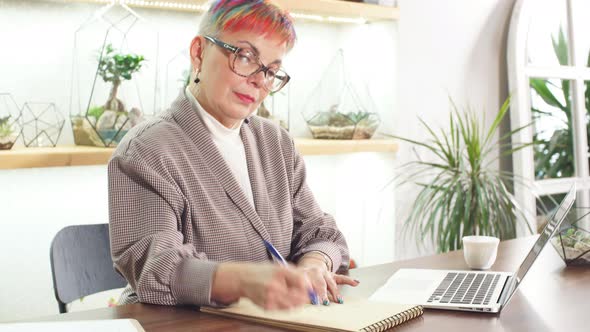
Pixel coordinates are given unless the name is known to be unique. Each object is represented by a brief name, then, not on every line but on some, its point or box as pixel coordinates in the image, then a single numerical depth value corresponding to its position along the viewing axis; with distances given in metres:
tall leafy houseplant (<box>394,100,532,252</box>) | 3.63
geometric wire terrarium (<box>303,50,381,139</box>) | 3.56
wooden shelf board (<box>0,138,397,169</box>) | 2.54
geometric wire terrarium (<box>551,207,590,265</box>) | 2.06
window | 4.12
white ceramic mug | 2.00
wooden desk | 1.50
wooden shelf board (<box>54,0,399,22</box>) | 2.94
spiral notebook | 1.43
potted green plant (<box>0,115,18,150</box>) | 2.63
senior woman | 1.61
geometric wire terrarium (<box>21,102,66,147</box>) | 2.85
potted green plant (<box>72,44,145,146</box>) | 2.78
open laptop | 1.63
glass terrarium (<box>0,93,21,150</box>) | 2.63
